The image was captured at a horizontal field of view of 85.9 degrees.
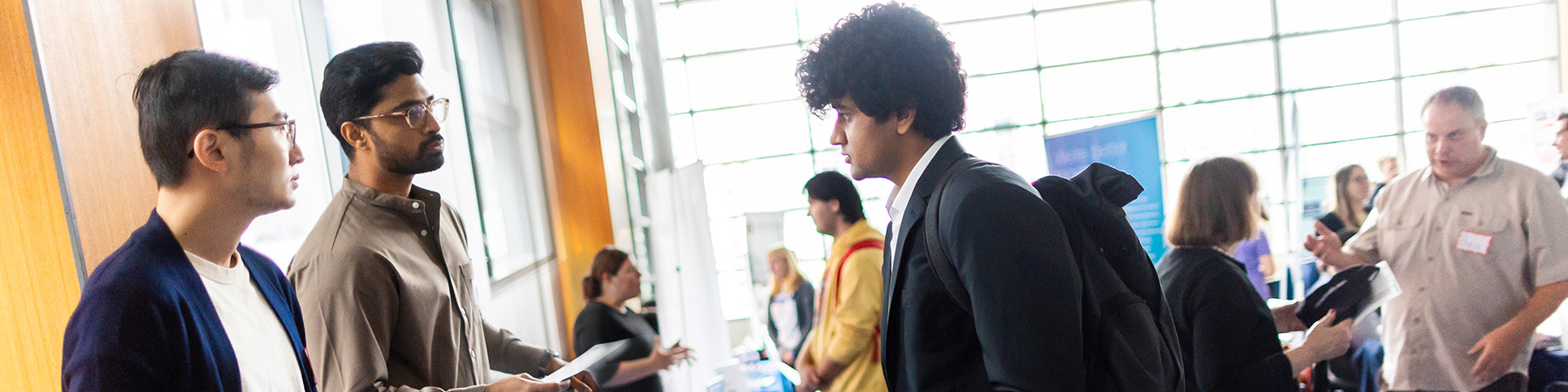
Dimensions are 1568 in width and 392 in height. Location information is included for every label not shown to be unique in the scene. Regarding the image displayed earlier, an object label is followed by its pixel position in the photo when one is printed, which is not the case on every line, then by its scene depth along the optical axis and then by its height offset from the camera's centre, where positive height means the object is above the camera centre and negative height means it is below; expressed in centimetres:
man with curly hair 100 -14
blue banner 349 -23
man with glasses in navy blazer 97 -6
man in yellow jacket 267 -57
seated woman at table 320 -64
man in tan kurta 144 -12
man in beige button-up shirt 280 -67
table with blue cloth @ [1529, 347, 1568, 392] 327 -123
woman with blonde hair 403 -84
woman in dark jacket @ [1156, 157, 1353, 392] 184 -45
